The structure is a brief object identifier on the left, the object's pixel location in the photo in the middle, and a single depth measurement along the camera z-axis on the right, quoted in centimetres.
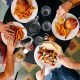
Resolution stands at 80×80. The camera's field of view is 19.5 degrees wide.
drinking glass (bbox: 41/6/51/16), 175
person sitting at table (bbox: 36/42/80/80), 184
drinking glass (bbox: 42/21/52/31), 177
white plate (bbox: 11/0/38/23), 177
